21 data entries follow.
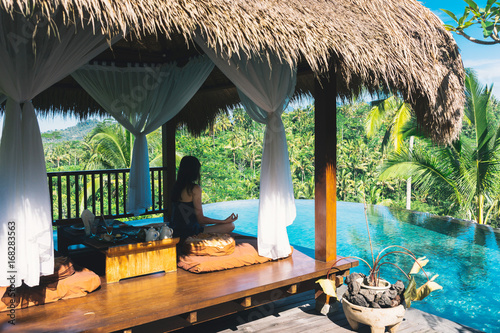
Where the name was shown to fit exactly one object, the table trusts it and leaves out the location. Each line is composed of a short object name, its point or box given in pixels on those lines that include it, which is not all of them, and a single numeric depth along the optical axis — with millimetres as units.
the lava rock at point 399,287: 2937
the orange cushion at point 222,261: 3080
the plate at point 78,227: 3885
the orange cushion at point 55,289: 2369
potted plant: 2775
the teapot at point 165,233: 3086
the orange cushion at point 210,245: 3174
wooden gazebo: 2307
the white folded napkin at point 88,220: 3606
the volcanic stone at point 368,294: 2842
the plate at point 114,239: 3191
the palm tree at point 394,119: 10711
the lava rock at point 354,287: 2922
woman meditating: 3660
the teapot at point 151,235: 3051
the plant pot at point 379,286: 2896
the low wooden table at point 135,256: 2869
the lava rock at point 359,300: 2831
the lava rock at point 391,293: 2852
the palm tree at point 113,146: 12422
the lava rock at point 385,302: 2807
